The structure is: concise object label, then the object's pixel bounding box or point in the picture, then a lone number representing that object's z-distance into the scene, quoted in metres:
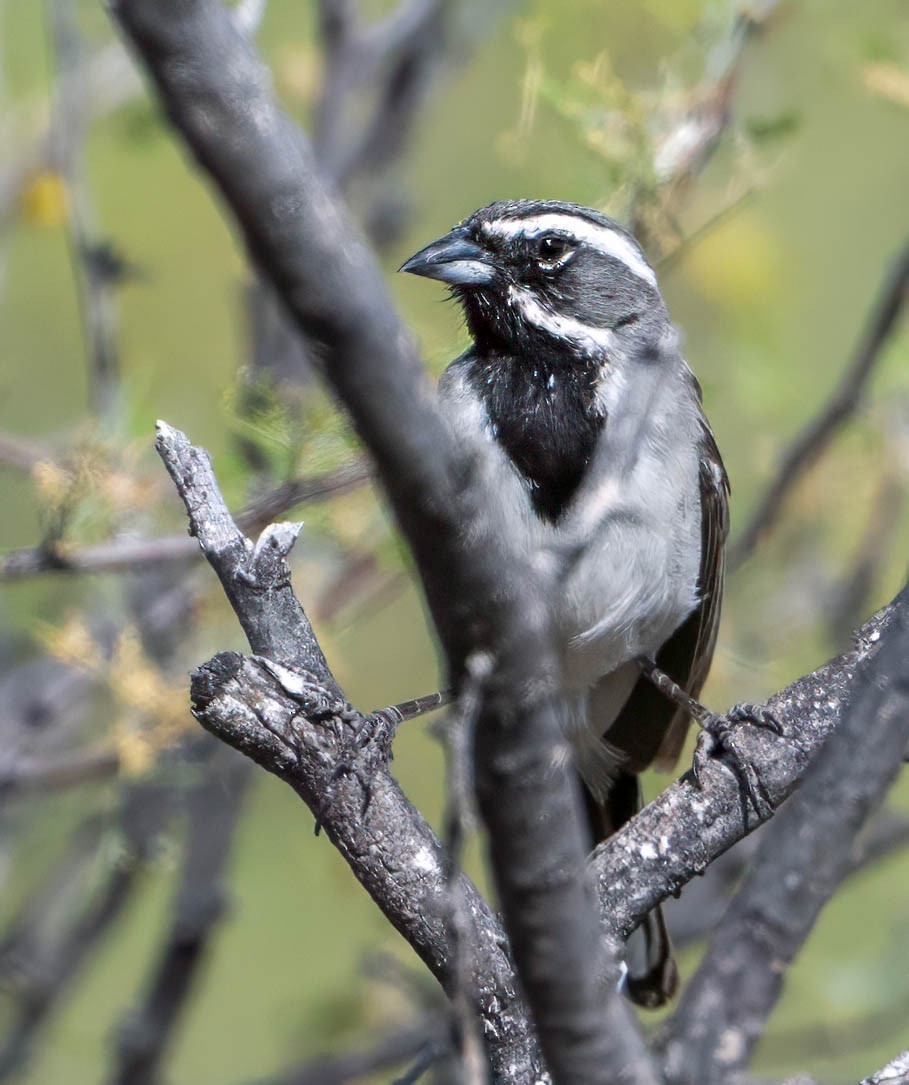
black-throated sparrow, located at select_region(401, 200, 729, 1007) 6.81
